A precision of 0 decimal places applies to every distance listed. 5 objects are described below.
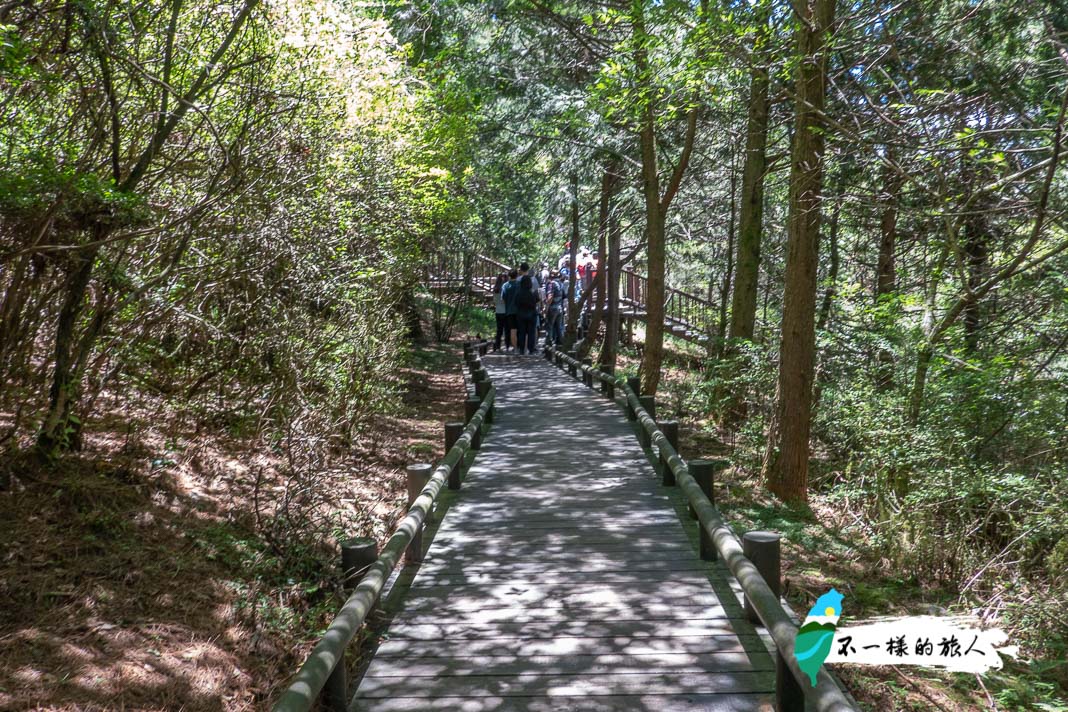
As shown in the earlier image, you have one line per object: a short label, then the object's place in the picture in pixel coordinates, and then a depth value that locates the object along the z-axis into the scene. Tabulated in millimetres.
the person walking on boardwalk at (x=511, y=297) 21917
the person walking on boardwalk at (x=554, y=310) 26609
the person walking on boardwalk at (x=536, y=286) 21328
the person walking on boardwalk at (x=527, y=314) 21703
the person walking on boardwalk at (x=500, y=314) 23753
